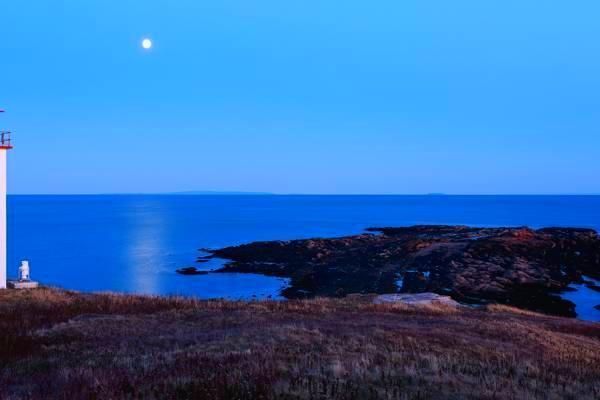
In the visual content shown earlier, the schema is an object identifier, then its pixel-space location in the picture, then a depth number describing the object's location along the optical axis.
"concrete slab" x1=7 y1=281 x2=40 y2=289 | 28.17
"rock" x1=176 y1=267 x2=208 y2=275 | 61.44
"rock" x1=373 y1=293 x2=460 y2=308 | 28.77
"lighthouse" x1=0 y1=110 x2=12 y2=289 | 27.47
